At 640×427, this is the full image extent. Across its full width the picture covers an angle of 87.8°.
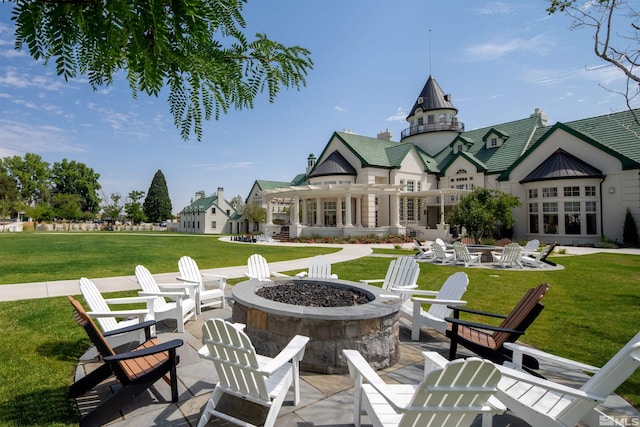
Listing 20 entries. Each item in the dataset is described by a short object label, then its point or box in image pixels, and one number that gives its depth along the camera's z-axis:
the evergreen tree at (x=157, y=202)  79.38
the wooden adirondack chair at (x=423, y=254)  16.75
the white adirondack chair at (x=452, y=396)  2.13
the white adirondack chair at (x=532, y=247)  15.85
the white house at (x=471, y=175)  24.14
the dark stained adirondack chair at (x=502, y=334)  3.95
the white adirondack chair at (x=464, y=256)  14.55
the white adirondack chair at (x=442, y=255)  15.41
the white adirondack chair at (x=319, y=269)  7.48
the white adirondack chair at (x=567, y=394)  2.48
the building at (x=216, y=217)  59.75
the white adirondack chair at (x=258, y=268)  7.49
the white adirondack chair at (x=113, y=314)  4.32
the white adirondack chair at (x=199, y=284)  6.58
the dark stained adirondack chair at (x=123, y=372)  3.02
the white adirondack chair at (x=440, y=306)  5.11
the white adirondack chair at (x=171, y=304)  5.45
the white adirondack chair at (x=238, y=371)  2.71
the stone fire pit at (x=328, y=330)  4.13
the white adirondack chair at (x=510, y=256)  13.91
